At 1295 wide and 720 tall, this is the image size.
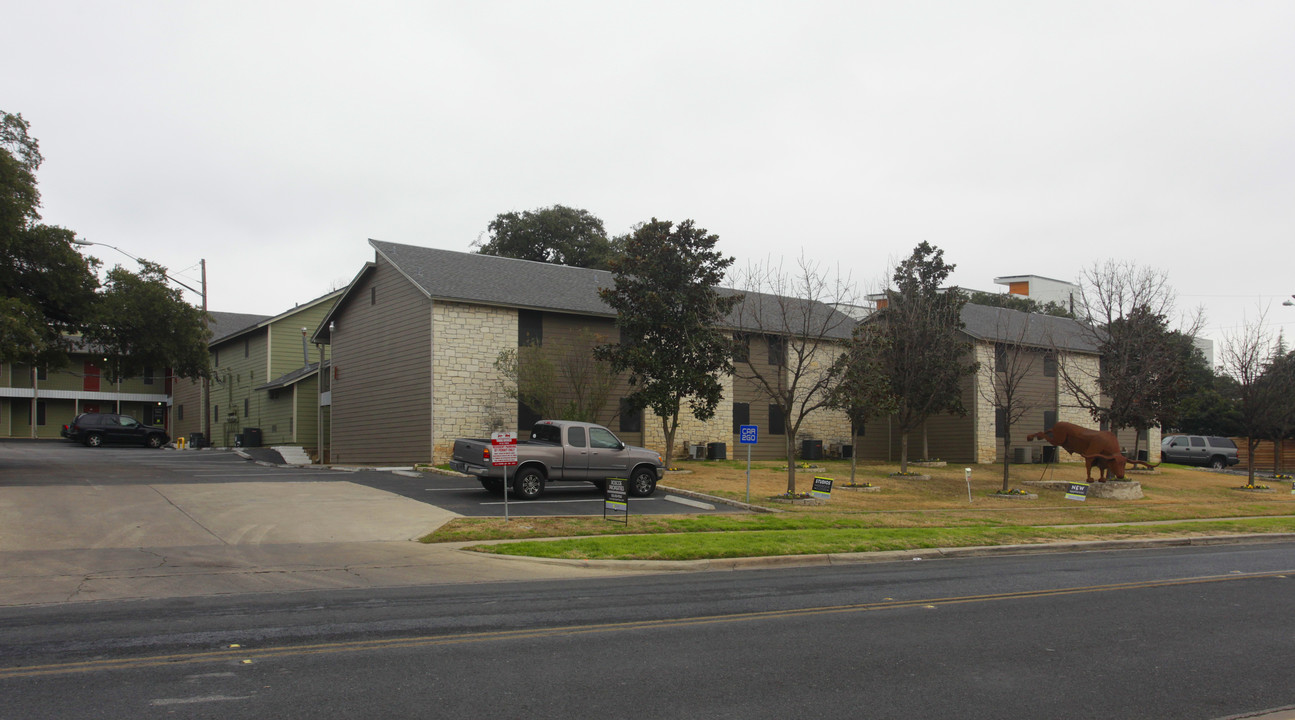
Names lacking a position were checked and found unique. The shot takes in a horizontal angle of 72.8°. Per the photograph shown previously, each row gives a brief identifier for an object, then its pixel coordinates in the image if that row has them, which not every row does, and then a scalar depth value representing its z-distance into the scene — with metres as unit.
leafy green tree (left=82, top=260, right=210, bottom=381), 24.53
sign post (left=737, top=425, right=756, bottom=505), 20.25
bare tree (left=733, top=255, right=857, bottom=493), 31.45
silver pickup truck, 19.53
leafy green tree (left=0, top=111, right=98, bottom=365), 21.58
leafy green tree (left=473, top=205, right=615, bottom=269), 56.84
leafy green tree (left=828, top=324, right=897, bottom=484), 24.23
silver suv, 46.75
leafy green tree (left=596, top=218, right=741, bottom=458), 27.05
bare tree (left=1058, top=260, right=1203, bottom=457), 33.06
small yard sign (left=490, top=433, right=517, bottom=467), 15.77
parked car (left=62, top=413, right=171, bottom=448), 41.25
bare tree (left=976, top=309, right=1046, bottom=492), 29.66
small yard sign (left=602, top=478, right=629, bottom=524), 16.08
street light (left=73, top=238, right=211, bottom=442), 33.55
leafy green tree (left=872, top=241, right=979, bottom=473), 30.95
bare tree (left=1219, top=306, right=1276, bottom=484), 33.00
